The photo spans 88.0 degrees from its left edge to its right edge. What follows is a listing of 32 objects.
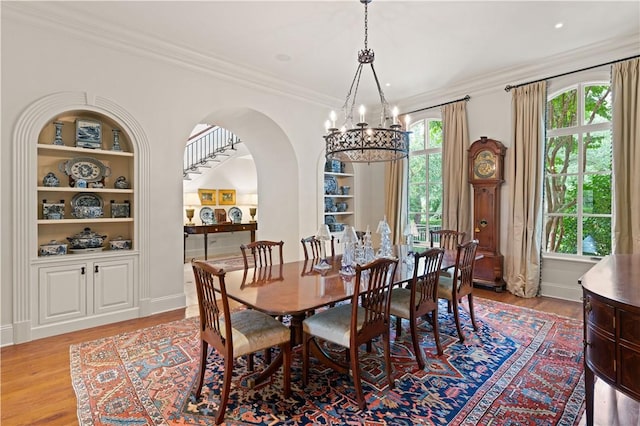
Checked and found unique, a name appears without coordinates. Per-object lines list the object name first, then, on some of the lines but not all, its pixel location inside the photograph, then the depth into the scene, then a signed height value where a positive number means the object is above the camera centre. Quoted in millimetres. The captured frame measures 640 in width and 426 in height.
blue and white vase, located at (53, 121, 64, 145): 3454 +781
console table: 7738 -451
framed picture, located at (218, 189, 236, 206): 9328 +377
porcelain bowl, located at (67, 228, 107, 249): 3562 -325
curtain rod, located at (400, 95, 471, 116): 5234 +1794
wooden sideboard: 1447 -568
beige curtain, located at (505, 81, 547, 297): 4512 +325
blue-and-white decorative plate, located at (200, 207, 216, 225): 8977 -161
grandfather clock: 4789 +55
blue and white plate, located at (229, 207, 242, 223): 9453 -138
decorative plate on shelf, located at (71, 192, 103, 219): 3602 +43
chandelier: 2951 +668
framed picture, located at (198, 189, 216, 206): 9008 +382
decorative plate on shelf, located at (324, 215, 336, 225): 6283 -168
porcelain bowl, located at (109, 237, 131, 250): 3789 -390
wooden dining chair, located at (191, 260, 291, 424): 2033 -812
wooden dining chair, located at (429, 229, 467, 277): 4308 -368
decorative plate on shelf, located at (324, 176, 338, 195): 6285 +483
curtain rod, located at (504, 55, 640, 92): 3901 +1791
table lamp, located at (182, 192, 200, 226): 8709 +243
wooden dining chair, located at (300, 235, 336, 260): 3784 -438
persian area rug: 2057 -1265
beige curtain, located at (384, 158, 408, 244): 6086 +231
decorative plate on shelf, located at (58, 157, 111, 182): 3557 +454
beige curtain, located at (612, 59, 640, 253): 3740 +641
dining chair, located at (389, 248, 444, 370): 2648 -772
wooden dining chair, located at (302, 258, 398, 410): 2178 -807
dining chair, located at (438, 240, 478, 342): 3141 -731
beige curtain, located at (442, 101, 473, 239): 5203 +648
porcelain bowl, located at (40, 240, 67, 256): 3348 -396
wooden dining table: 2119 -580
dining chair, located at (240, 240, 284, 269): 3321 -357
